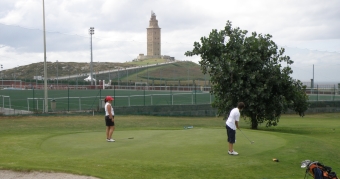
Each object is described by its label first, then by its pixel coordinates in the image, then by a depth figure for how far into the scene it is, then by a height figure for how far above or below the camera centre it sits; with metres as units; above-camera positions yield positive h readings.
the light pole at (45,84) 37.38 -1.00
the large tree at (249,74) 25.77 +0.32
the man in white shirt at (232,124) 14.01 -1.41
